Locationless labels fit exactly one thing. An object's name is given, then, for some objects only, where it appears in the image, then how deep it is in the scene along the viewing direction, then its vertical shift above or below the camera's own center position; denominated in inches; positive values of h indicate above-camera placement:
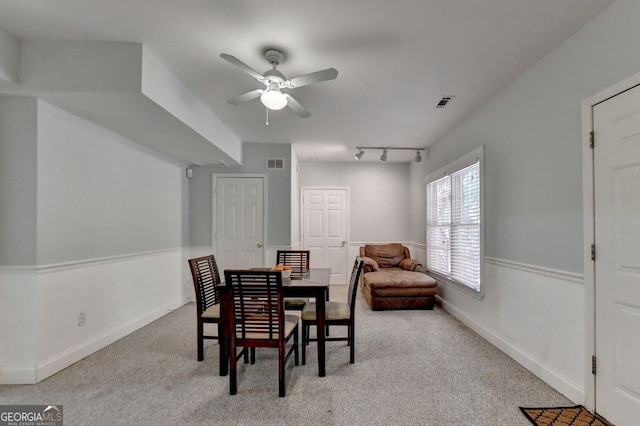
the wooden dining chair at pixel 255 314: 87.4 -29.0
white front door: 70.9 -10.0
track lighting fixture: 206.8 +45.7
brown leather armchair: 177.8 -43.5
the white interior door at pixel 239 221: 203.5 -3.5
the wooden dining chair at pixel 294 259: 148.1 -22.8
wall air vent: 204.8 +34.7
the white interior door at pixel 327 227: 255.9 -9.6
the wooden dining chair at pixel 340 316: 108.2 -36.1
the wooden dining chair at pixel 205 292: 109.3 -29.9
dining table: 98.0 -28.1
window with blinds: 145.8 -5.9
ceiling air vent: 129.0 +49.8
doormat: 77.0 -52.4
